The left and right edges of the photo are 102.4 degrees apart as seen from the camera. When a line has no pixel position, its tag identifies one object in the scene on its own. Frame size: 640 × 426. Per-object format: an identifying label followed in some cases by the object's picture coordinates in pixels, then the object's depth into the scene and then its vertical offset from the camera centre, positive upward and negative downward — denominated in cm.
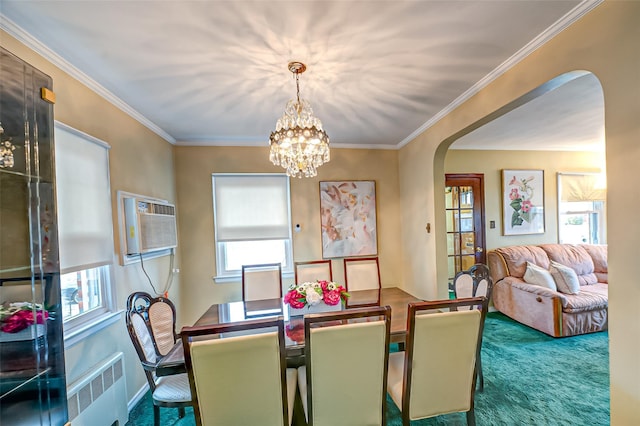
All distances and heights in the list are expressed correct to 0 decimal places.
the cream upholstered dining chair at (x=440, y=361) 143 -90
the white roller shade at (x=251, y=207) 339 +5
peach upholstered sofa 301 -116
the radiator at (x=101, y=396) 150 -115
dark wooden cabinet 94 -14
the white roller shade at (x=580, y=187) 417 +21
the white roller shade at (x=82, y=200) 159 +11
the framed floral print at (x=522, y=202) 404 +1
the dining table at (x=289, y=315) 150 -86
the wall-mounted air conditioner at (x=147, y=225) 220 -11
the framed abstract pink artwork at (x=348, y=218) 363 -15
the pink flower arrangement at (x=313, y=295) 198 -68
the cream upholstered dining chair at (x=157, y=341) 160 -90
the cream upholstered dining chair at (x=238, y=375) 123 -82
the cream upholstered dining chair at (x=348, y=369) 133 -87
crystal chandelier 181 +50
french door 394 -25
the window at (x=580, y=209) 418 -14
